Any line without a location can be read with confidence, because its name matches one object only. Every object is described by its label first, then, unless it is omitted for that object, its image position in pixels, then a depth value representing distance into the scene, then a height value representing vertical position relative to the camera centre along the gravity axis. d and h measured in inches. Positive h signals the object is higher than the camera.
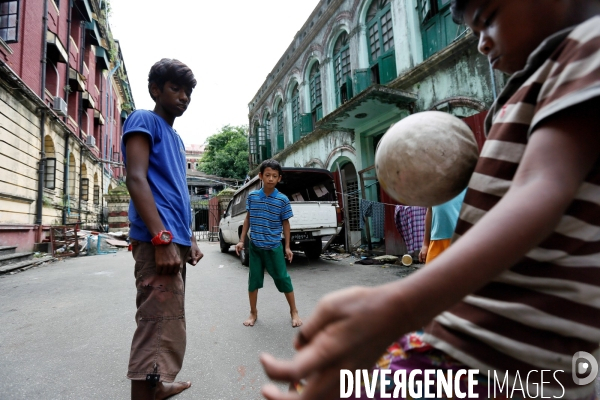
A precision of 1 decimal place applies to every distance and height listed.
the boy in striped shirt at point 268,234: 139.2 -6.3
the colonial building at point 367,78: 295.7 +163.2
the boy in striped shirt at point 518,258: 18.0 -3.2
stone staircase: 303.3 -30.7
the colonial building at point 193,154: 2043.6 +452.9
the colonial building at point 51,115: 367.6 +163.2
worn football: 31.5 +5.4
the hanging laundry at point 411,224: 223.3 -7.2
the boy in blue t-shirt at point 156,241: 62.2 -3.3
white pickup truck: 295.9 +8.7
